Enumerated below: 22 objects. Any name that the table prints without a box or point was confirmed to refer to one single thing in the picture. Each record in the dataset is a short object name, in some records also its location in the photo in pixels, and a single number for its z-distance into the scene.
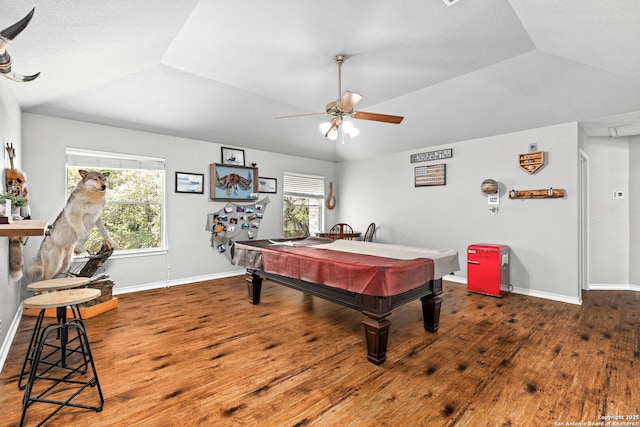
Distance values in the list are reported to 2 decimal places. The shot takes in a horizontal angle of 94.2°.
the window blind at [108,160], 3.90
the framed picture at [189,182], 4.75
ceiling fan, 2.75
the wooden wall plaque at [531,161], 4.02
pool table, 2.21
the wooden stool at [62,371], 1.69
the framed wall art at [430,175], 5.07
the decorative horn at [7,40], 1.18
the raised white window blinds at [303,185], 6.20
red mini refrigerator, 4.03
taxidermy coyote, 3.13
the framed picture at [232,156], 5.22
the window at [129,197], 4.04
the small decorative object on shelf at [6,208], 1.76
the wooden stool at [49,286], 1.96
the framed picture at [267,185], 5.73
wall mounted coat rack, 3.89
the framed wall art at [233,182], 5.07
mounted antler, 2.65
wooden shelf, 1.36
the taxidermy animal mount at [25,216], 2.62
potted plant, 2.07
